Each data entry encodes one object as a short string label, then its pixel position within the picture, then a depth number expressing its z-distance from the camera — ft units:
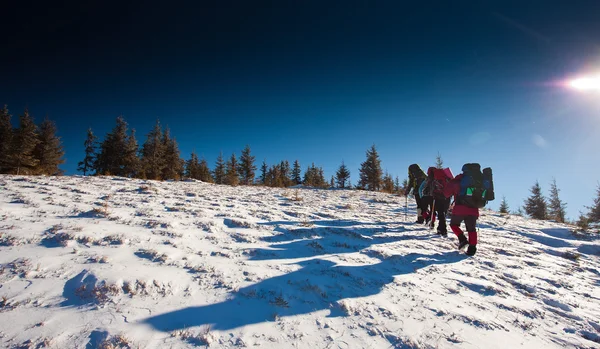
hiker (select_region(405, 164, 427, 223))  27.08
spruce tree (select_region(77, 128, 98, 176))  108.37
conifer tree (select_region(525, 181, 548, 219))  104.70
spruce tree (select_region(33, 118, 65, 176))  96.17
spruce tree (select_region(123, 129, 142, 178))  102.98
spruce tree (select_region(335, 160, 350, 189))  167.02
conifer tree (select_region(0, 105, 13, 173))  78.07
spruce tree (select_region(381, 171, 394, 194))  79.28
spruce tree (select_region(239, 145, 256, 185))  144.05
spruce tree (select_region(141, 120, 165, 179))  111.65
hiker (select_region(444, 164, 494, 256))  18.89
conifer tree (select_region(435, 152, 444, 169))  115.52
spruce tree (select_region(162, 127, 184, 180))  125.18
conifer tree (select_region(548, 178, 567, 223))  102.16
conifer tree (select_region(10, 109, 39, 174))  77.71
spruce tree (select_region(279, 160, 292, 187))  200.74
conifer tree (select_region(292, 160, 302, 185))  195.10
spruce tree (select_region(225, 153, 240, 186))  151.08
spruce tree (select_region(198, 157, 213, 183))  133.28
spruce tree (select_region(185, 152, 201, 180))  145.62
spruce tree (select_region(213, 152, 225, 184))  153.96
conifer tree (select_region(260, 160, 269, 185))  204.10
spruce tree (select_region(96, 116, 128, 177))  102.27
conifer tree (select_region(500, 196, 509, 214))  98.86
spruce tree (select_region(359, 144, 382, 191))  130.00
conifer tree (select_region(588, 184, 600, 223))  64.55
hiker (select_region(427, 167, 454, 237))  23.29
